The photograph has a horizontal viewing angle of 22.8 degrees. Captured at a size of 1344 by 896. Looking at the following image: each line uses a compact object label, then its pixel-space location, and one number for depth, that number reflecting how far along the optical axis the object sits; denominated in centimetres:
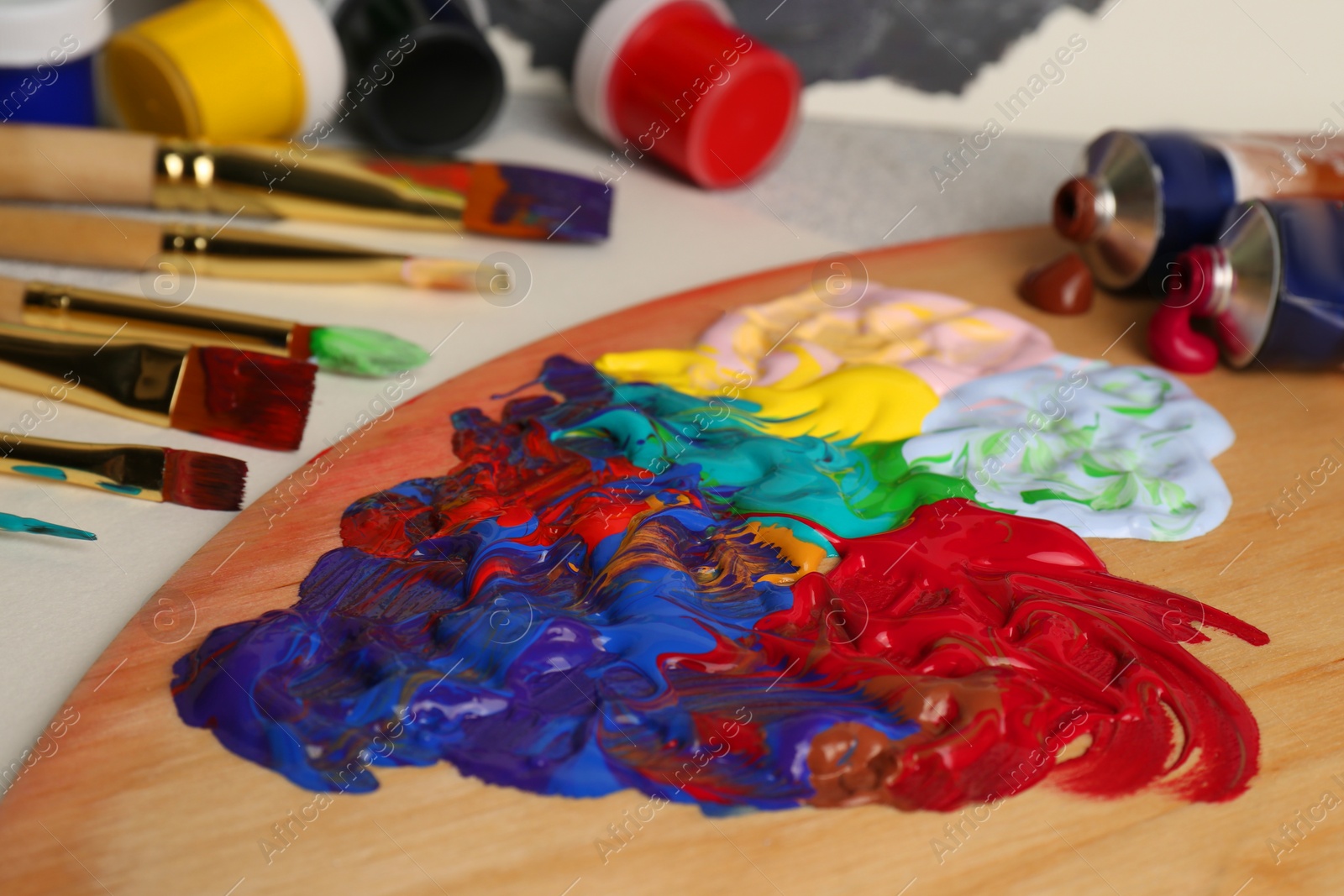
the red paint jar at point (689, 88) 64
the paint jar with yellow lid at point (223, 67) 62
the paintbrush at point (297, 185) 61
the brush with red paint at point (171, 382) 56
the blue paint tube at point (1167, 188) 60
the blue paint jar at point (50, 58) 60
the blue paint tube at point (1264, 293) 58
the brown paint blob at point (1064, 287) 61
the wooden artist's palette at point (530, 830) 51
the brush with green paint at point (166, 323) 58
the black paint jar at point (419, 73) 63
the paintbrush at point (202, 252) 60
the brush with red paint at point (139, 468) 55
